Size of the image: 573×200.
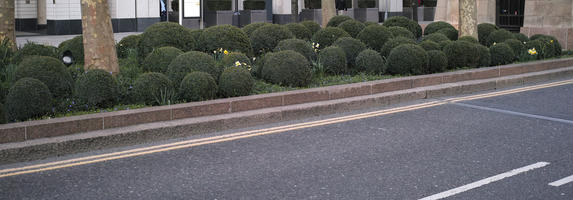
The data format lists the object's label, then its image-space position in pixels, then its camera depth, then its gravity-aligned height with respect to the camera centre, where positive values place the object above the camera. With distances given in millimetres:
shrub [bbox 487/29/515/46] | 18188 +61
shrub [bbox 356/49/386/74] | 13453 -510
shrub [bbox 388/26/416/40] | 16422 +150
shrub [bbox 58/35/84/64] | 13091 -232
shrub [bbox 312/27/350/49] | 15211 +43
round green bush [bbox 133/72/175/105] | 9797 -771
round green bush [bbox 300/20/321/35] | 17002 +281
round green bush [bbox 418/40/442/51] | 14703 -177
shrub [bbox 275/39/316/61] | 13383 -187
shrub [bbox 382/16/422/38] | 19250 +417
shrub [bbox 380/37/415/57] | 14633 -133
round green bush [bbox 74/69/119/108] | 9422 -744
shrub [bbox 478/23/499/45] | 19516 +216
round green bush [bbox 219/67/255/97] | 10430 -717
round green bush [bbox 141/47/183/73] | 11867 -389
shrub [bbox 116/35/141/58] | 13828 -160
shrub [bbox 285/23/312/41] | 15867 +165
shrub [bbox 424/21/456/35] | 20047 +339
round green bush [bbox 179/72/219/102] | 9992 -755
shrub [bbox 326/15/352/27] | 18594 +505
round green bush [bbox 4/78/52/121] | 8516 -825
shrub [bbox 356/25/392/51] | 15469 +24
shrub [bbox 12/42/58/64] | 11580 -262
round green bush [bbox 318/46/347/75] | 13234 -445
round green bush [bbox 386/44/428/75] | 13367 -449
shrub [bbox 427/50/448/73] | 13852 -482
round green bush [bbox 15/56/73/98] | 9727 -530
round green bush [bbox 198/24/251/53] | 13180 -46
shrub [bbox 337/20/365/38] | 16781 +278
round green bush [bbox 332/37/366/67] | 14180 -217
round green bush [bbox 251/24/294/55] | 14258 -5
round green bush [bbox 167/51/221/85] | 10849 -471
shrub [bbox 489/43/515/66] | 15766 -378
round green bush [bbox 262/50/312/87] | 11696 -571
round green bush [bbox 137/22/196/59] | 13125 -9
